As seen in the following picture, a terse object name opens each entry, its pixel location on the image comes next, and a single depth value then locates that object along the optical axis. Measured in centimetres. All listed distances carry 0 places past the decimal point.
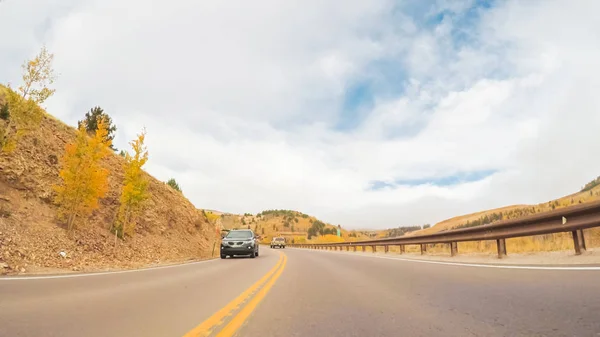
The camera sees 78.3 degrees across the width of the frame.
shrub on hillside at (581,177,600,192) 12155
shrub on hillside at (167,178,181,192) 5344
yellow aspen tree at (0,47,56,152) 1664
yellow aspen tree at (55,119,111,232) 1897
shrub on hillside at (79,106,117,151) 3431
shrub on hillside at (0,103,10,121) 2114
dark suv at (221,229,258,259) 2178
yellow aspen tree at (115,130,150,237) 2336
